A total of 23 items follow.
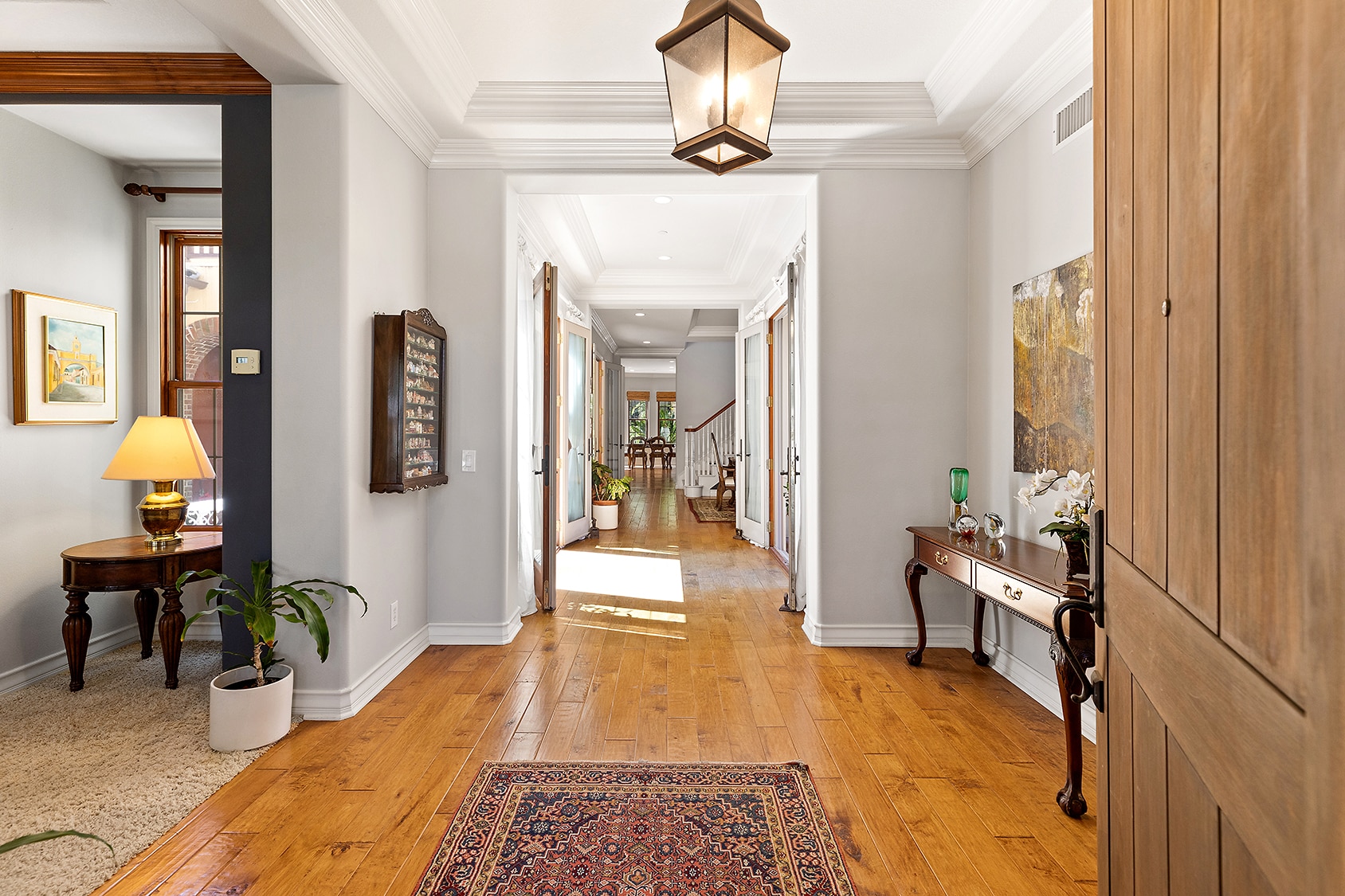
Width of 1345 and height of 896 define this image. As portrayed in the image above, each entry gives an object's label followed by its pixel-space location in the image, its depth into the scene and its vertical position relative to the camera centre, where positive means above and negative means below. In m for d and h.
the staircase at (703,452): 10.51 -0.17
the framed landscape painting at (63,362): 3.27 +0.42
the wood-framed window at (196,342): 3.98 +0.60
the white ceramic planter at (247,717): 2.57 -1.04
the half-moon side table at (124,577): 3.06 -0.60
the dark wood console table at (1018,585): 2.19 -0.59
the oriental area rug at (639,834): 1.86 -1.19
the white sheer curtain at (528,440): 4.39 +0.02
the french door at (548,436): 4.57 +0.05
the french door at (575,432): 7.20 +0.11
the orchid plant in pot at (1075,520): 2.30 -0.28
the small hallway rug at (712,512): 9.37 -1.02
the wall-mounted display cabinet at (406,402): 3.15 +0.20
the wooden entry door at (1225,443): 0.50 +0.00
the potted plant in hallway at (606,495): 8.47 -0.67
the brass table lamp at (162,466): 3.18 -0.10
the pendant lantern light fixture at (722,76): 2.05 +1.16
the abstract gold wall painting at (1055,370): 2.73 +0.30
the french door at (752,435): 7.13 +0.08
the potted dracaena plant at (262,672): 2.58 -0.93
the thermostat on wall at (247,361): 2.95 +0.36
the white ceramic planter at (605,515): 8.45 -0.90
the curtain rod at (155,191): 3.85 +1.44
